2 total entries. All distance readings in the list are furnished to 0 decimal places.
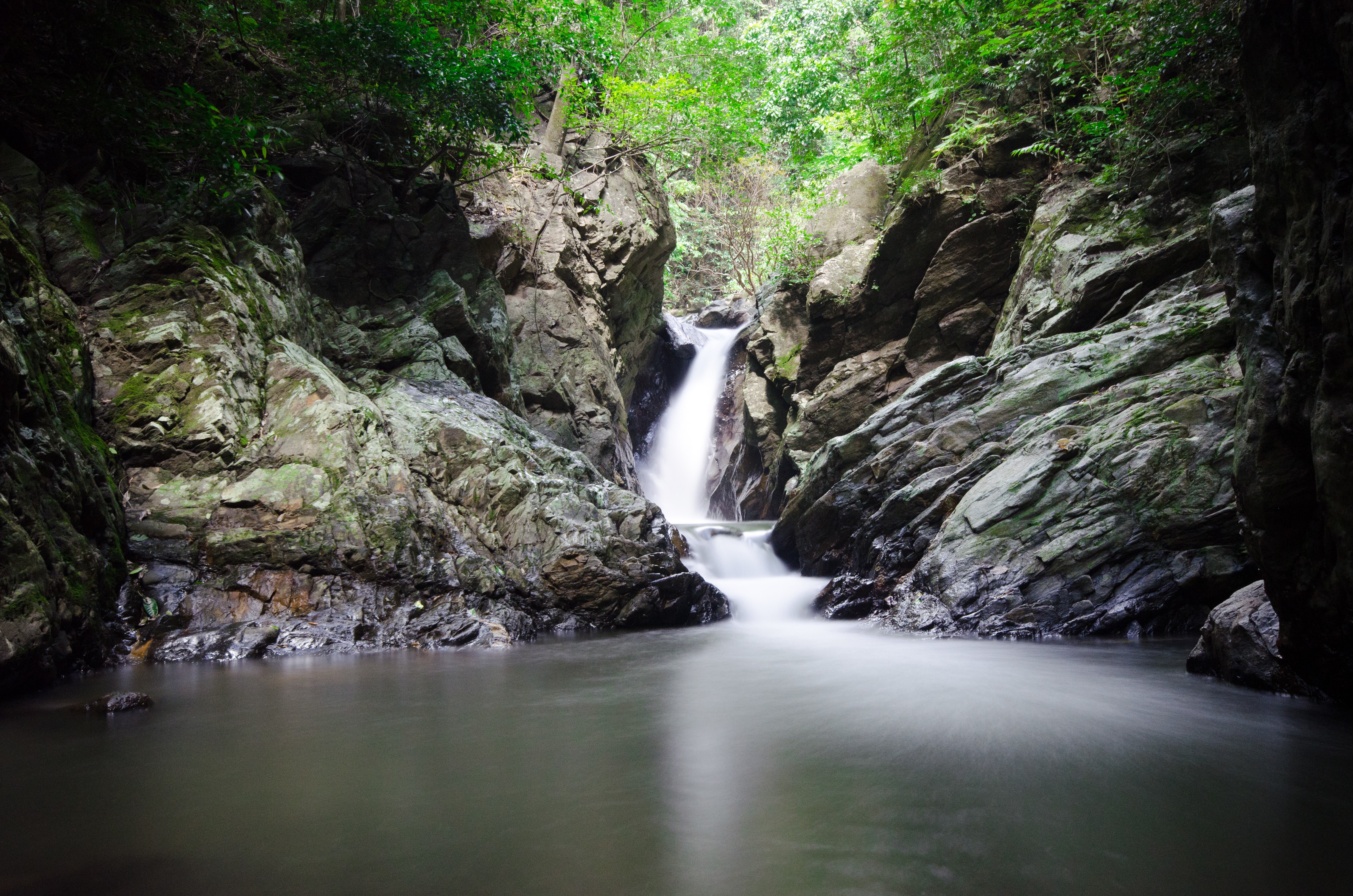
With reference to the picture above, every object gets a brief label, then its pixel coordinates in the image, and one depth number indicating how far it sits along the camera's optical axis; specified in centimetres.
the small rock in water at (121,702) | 384
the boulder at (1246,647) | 412
